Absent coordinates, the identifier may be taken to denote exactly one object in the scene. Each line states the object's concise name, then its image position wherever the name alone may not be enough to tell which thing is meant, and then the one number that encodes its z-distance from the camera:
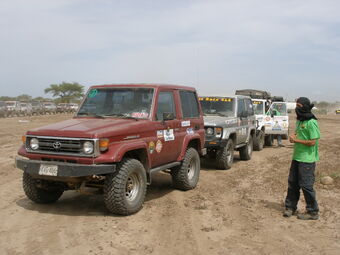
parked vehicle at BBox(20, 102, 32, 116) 35.09
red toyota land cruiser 5.18
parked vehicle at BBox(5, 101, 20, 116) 32.97
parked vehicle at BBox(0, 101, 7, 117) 31.67
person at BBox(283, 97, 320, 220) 5.65
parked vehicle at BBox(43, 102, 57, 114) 39.31
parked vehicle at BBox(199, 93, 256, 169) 9.68
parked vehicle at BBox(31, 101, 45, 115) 36.78
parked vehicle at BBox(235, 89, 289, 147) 14.52
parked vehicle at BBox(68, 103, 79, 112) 45.94
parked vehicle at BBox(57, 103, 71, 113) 42.47
